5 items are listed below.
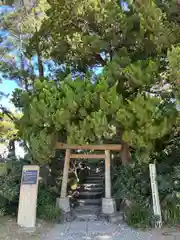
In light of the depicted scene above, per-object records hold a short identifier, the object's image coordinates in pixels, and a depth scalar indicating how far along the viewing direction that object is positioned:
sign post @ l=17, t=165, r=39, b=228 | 4.35
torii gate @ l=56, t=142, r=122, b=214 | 5.02
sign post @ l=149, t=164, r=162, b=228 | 4.31
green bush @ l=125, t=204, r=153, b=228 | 4.30
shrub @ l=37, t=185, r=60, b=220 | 4.78
